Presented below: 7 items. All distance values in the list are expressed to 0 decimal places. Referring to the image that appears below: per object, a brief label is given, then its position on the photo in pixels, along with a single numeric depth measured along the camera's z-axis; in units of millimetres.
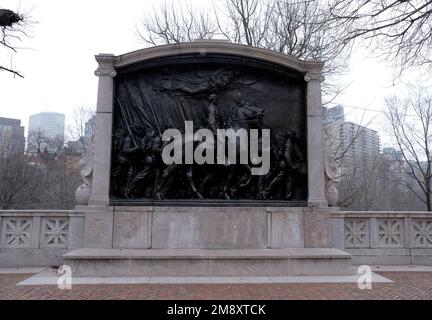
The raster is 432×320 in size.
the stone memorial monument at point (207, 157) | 9891
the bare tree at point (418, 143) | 25664
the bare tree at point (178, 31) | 24625
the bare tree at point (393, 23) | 9594
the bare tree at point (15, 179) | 25953
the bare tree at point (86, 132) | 34812
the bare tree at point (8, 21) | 11992
